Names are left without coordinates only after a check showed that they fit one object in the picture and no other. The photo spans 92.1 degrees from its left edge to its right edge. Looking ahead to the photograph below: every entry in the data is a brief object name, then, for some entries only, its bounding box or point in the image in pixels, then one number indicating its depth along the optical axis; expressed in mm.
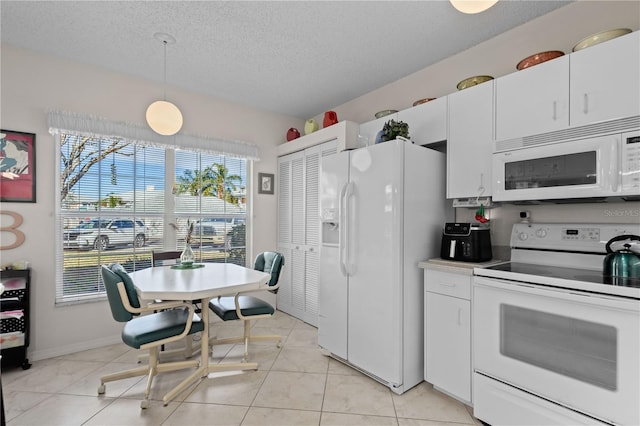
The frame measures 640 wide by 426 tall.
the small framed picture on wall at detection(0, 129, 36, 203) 2559
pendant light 2438
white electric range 1399
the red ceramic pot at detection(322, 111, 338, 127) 3488
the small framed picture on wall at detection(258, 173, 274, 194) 4059
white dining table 1976
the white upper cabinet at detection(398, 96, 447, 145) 2457
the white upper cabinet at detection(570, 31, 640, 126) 1588
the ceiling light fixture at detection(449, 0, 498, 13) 1342
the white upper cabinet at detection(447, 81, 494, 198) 2168
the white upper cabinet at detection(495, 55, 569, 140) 1828
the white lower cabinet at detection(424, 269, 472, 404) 2004
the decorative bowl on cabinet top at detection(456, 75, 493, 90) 2268
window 2902
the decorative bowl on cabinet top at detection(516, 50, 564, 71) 1933
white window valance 2762
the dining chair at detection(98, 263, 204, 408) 2027
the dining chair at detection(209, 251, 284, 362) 2584
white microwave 1596
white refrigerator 2213
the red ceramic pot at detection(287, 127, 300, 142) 4020
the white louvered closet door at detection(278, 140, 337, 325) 3602
